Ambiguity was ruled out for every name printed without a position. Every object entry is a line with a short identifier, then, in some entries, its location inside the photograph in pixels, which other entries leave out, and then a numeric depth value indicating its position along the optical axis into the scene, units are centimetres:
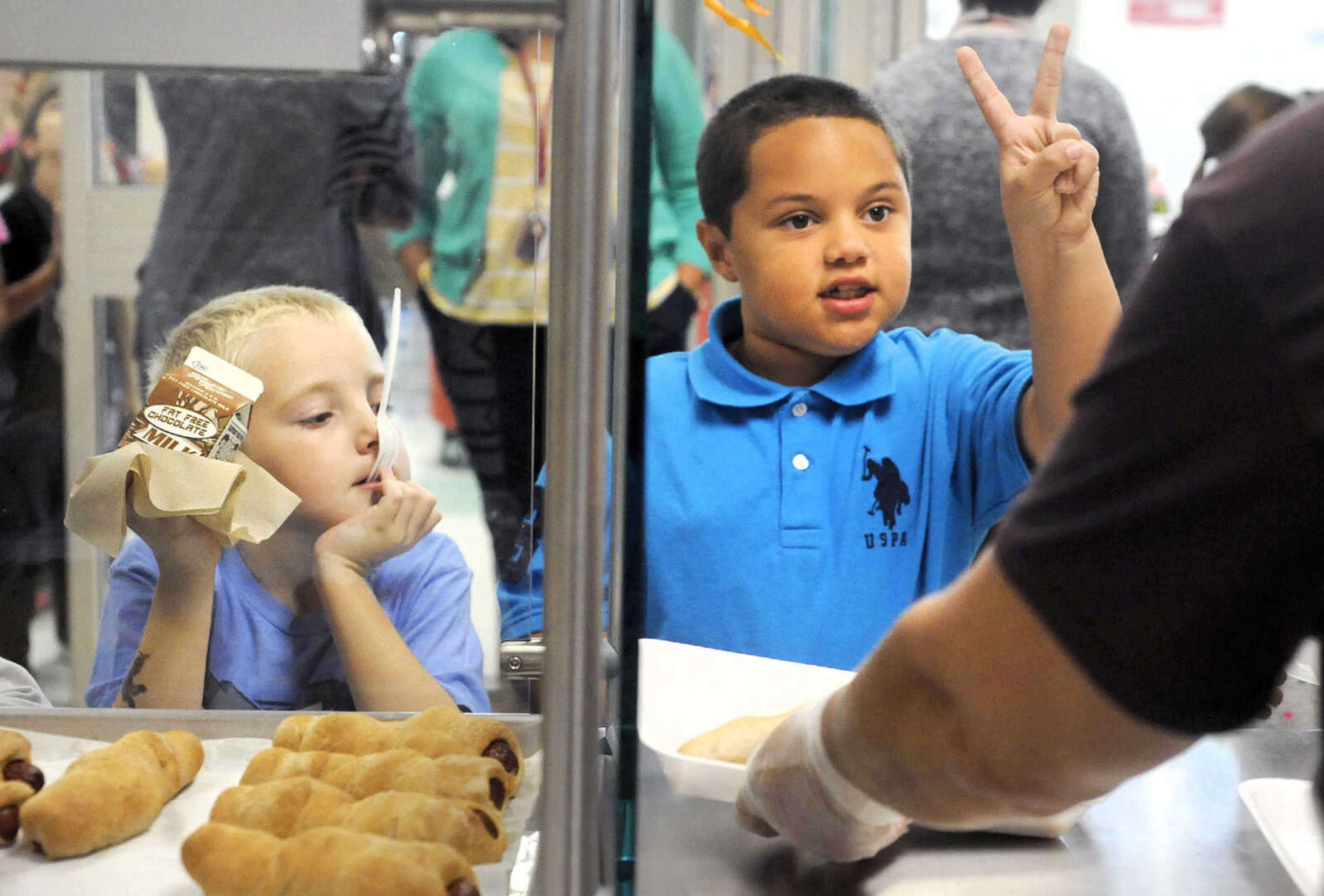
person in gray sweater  276
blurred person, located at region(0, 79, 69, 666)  259
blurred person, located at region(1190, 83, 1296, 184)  324
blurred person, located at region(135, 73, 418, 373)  259
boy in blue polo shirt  276
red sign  339
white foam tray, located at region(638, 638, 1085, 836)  257
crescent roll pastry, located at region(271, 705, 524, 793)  253
